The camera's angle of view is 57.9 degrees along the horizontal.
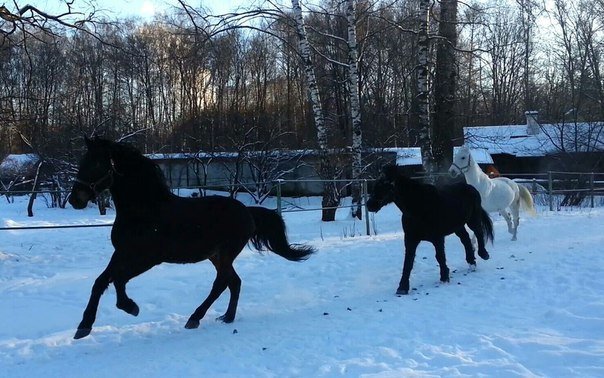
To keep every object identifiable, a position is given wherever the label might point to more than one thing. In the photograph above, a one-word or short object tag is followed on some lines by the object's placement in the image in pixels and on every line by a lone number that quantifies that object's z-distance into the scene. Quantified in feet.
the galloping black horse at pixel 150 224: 17.28
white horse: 35.94
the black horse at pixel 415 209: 23.47
